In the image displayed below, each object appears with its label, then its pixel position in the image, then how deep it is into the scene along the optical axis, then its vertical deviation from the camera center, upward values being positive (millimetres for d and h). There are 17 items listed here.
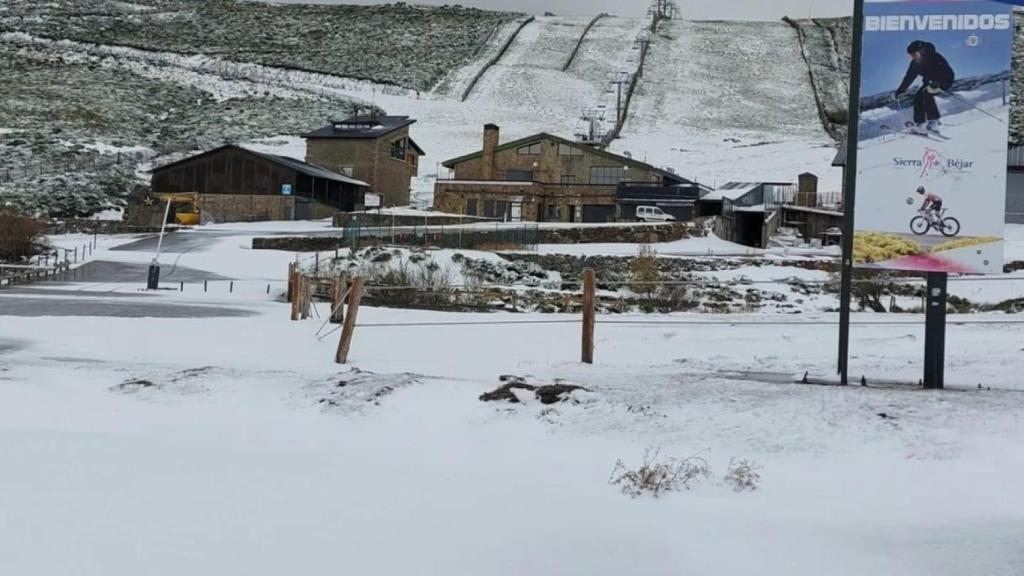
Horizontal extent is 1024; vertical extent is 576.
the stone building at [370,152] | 71500 +8976
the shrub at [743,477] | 7633 -1450
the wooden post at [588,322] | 13320 -504
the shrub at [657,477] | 7551 -1475
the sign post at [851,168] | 10906 +1416
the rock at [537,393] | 10070 -1139
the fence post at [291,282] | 24208 -262
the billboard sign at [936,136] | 10422 +1754
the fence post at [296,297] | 20156 -514
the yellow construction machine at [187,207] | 59812 +3716
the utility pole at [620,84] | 102906 +22932
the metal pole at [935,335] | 10516 -385
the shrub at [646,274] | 29700 +457
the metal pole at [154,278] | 29109 -346
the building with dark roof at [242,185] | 61188 +5285
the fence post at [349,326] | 13609 -712
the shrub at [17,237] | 37094 +873
